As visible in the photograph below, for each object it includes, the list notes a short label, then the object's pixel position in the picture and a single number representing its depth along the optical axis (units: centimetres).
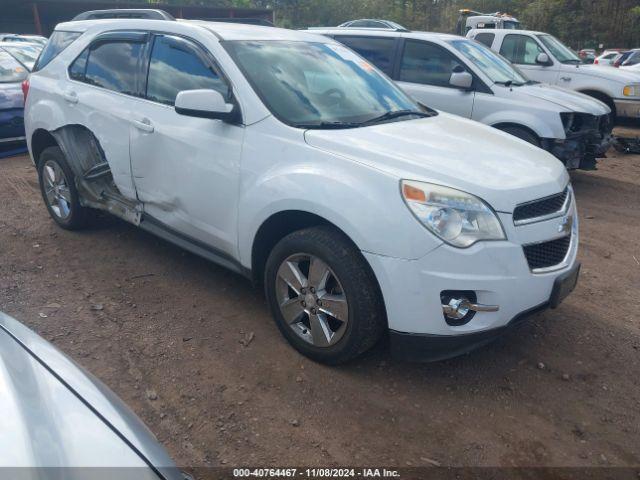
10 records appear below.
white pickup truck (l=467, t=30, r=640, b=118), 973
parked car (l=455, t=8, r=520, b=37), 1441
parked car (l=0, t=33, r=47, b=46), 1209
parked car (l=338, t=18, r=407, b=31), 1083
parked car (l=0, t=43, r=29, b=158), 830
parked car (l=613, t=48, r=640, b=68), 1658
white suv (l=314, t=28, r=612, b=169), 676
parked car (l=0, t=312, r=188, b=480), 142
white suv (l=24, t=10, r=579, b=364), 282
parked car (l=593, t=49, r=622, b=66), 2010
